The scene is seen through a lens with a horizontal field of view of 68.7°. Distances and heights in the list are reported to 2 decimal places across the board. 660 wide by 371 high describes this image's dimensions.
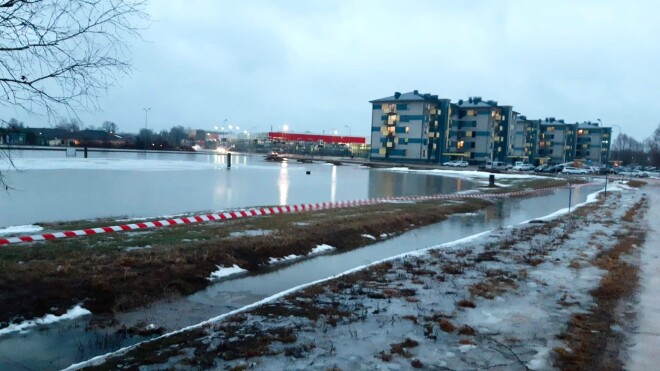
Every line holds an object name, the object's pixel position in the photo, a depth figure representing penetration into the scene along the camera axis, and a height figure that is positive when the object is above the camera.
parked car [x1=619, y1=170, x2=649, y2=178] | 93.88 -2.34
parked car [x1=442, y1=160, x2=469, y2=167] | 104.06 -2.02
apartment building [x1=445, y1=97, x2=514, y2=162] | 122.62 +6.53
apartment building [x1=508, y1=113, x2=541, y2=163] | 139.00 +5.52
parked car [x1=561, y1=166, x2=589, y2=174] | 93.25 -2.13
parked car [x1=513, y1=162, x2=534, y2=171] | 98.81 -2.16
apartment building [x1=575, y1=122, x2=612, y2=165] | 167.75 +6.83
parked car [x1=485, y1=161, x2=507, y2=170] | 106.38 -1.91
